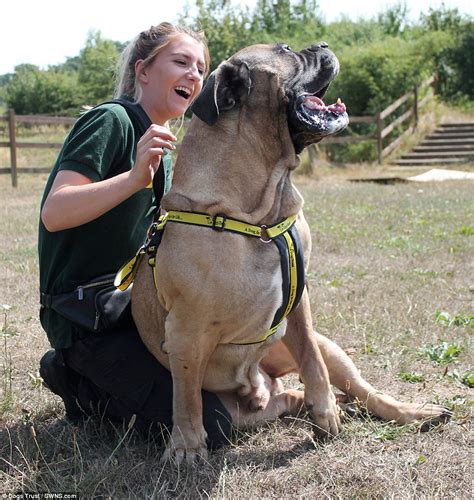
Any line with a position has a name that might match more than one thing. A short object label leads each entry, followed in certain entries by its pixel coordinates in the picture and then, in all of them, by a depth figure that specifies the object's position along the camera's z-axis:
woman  2.73
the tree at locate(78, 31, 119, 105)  32.47
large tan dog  2.54
